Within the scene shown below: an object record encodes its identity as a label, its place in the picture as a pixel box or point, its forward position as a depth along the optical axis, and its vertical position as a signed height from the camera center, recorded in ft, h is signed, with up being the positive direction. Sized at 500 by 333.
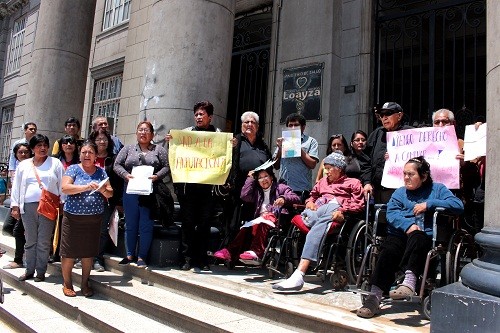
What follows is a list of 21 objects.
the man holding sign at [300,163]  17.66 +1.94
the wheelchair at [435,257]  11.53 -1.08
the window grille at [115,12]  47.52 +20.67
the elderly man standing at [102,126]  20.93 +3.39
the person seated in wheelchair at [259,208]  17.03 +0.00
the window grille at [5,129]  64.44 +9.15
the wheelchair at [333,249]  14.82 -1.34
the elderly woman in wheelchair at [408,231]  11.91 -0.37
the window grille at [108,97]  46.80 +11.05
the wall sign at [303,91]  26.86 +7.58
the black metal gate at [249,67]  32.37 +10.68
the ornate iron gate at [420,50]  24.08 +10.18
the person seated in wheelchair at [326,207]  14.69 +0.20
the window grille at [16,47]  65.00 +21.78
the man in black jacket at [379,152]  15.65 +2.39
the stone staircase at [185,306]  12.17 -3.45
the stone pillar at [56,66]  36.81 +10.94
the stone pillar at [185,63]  20.83 +6.77
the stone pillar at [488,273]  9.44 -1.16
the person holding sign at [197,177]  18.02 +1.05
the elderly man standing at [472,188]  14.20 +1.11
